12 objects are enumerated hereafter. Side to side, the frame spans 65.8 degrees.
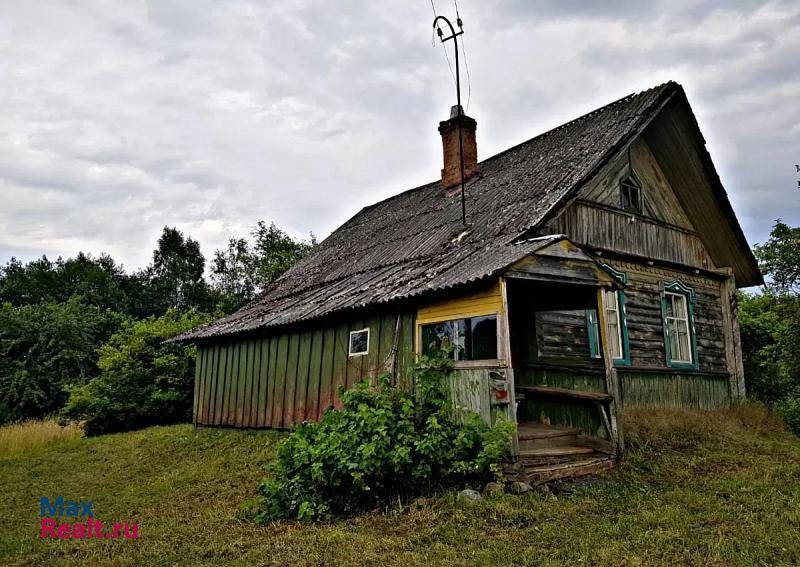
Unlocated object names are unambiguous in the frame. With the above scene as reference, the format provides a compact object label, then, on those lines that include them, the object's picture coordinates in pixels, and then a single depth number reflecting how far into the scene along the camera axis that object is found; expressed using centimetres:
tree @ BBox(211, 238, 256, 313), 3822
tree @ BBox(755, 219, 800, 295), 1244
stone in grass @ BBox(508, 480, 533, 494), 653
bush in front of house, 624
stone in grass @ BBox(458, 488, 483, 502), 620
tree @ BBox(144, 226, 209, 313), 4175
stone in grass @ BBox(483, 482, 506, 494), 641
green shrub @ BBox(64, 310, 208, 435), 1697
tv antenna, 1059
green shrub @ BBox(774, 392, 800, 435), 1030
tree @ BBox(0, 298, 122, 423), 2297
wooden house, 770
